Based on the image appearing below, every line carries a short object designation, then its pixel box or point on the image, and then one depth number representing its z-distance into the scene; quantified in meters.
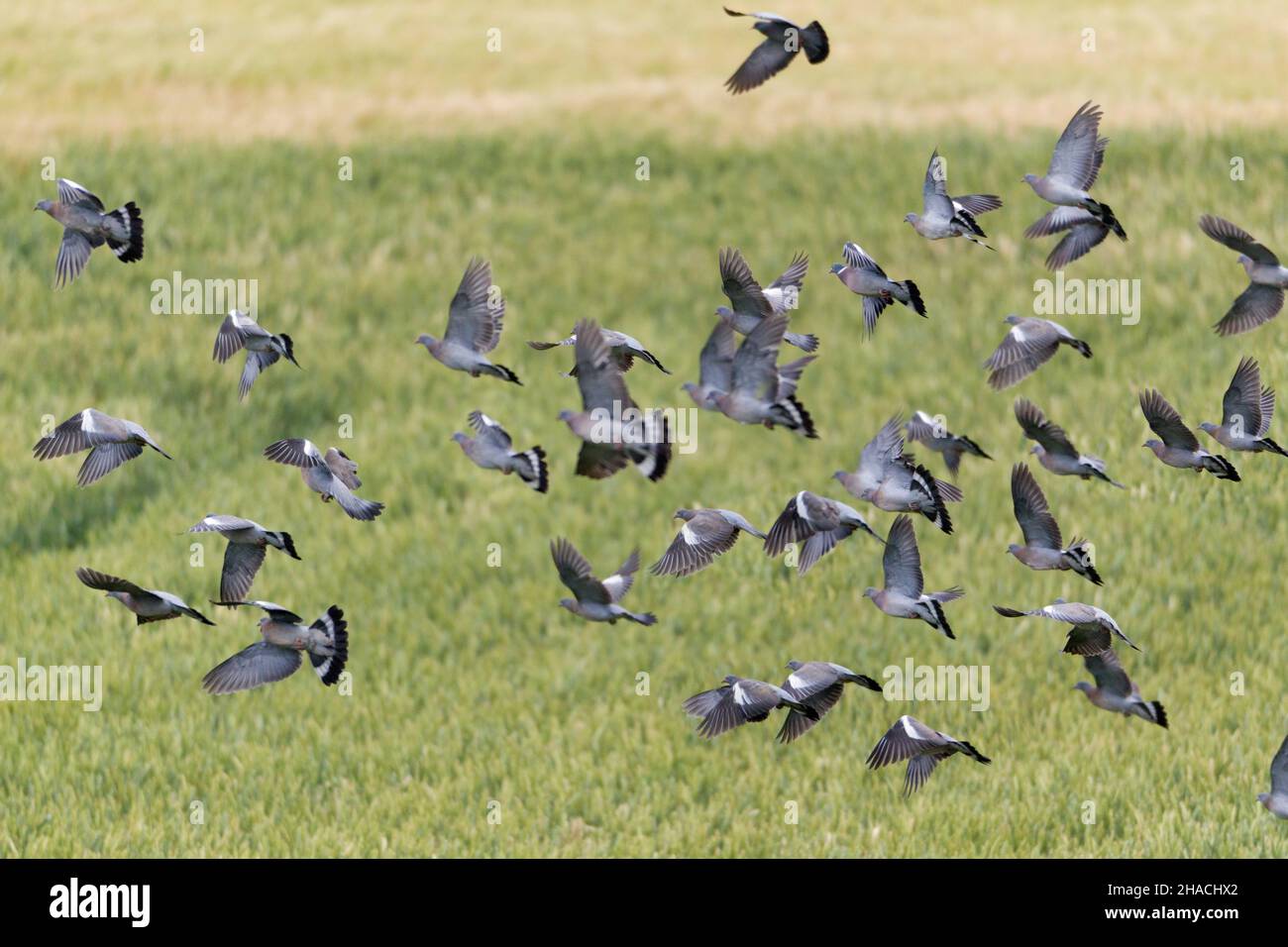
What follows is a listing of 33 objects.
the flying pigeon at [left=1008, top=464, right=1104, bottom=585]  18.72
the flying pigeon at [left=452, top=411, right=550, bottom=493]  18.91
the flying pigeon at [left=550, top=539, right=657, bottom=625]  18.97
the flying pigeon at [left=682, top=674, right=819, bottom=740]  18.83
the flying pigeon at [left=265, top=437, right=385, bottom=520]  18.77
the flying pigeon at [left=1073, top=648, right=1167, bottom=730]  19.98
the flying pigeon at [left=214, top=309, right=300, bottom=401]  20.11
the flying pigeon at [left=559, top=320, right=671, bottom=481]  16.20
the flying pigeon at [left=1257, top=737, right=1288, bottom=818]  18.69
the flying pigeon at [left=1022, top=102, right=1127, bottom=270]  19.44
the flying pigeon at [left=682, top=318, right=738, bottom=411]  18.00
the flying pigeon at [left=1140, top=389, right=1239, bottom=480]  18.86
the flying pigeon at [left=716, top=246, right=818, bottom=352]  18.41
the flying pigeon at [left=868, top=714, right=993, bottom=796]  18.84
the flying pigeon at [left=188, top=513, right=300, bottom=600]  18.47
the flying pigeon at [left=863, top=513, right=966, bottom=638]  18.98
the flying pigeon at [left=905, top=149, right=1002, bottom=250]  19.02
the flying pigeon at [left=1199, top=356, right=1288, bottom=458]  19.52
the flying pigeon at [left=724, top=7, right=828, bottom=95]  20.69
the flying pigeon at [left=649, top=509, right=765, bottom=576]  18.97
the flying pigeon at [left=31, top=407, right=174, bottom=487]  19.53
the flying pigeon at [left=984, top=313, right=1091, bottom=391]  19.87
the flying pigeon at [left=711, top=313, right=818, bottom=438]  17.59
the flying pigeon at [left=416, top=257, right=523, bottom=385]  18.77
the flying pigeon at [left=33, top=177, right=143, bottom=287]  20.25
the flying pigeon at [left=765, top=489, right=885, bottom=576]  18.45
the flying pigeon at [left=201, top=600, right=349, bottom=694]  18.52
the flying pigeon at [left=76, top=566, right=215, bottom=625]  17.70
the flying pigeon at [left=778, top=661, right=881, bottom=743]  19.05
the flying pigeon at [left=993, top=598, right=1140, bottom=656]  18.37
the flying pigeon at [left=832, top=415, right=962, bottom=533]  18.61
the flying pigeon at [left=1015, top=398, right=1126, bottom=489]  18.48
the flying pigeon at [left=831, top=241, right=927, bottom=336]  18.94
